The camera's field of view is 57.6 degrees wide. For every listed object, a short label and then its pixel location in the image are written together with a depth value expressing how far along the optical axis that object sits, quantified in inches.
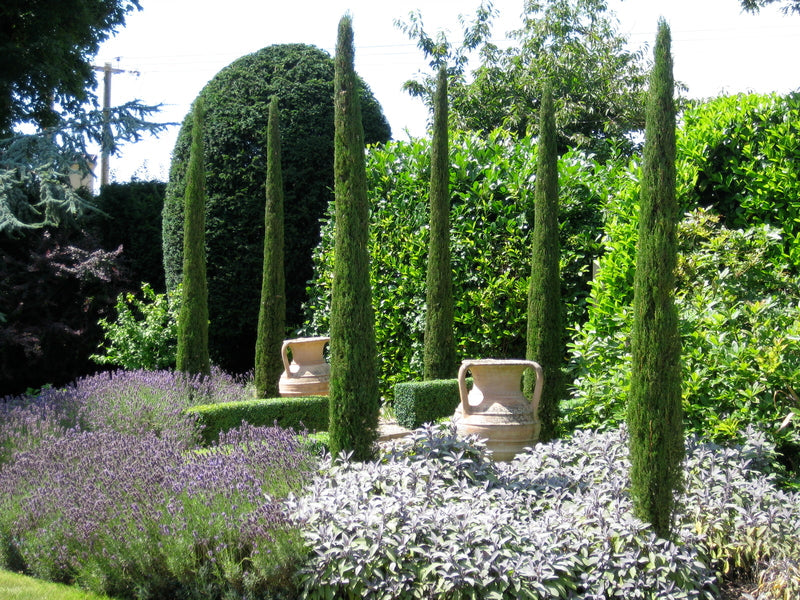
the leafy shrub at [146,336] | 485.4
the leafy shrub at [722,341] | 229.3
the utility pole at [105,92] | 935.0
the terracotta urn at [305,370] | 387.5
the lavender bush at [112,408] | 291.3
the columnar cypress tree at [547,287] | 303.7
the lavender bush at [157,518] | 178.4
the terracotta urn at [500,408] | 269.4
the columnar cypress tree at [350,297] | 224.1
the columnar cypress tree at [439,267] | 366.3
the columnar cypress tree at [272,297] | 404.8
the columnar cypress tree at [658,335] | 177.6
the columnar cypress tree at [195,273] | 405.1
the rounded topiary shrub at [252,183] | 479.8
